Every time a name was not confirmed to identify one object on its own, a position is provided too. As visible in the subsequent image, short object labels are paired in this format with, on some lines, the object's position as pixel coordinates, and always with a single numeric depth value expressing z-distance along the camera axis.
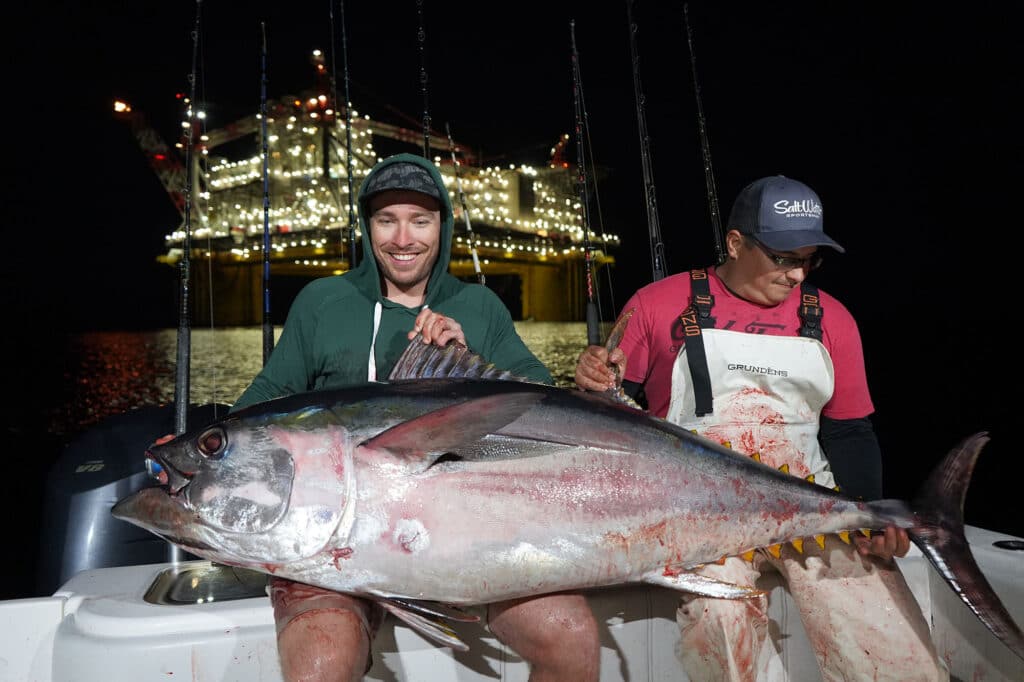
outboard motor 2.94
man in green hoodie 2.64
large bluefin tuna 1.63
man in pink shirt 2.29
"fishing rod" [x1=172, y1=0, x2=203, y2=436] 3.40
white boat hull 1.87
